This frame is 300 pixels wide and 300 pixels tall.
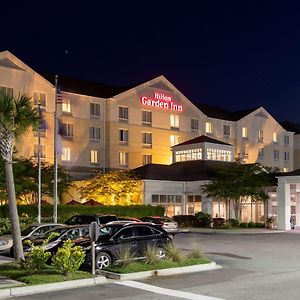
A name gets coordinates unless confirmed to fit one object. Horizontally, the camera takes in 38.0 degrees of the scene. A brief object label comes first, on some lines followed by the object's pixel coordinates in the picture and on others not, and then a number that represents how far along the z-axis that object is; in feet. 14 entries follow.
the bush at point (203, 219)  119.15
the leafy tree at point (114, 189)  129.06
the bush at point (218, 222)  115.26
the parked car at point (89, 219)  76.51
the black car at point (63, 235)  52.25
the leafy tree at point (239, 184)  116.29
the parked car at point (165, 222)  93.05
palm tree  45.53
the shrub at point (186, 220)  122.64
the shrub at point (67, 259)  39.90
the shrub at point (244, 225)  116.42
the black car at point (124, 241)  46.13
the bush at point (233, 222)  115.66
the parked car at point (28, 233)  59.26
